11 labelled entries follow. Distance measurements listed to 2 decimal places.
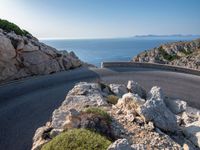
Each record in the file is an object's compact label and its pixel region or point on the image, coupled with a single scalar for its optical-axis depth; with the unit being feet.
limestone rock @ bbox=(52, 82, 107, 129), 22.10
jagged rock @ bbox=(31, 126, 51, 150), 19.42
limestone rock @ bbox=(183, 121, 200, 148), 19.89
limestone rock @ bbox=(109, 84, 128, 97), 31.13
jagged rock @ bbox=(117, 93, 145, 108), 23.62
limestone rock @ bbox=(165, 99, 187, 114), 28.50
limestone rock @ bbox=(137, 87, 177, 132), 20.81
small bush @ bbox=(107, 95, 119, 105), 27.32
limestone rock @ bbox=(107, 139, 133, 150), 14.60
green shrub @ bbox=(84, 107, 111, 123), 20.52
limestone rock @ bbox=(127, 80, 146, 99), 31.23
